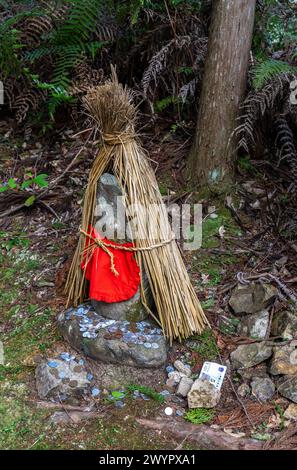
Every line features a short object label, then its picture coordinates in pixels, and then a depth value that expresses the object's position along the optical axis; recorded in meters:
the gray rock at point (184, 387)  2.23
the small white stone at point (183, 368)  2.33
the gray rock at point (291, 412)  2.10
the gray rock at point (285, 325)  2.38
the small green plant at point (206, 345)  2.41
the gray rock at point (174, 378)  2.29
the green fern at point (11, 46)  3.49
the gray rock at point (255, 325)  2.44
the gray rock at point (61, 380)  2.19
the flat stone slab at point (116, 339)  2.29
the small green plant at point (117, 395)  2.19
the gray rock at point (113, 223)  2.32
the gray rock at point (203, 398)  2.15
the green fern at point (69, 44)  3.55
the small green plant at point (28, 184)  3.32
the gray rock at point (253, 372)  2.29
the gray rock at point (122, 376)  2.26
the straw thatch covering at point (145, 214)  2.26
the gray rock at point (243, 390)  2.23
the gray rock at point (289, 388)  2.15
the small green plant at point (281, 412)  2.08
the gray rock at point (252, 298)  2.52
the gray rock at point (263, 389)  2.21
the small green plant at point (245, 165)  3.27
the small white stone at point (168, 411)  2.13
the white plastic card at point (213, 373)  2.26
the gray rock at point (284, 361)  2.24
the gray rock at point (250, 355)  2.32
